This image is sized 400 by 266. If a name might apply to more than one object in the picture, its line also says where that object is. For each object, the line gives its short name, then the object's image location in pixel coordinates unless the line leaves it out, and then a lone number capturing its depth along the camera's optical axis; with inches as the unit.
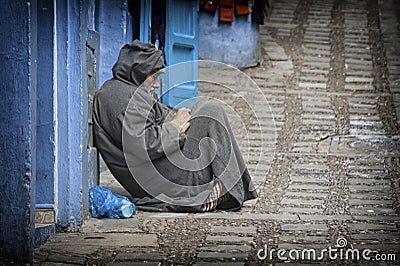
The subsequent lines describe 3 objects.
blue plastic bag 482.3
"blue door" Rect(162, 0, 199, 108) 803.4
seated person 499.8
